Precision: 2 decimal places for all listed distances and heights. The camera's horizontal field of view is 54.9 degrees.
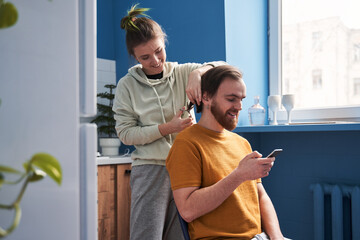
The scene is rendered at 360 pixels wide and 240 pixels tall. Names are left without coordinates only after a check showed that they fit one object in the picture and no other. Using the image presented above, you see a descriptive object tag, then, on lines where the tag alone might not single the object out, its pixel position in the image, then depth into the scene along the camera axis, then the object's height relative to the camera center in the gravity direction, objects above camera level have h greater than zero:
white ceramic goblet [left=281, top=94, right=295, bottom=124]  2.37 +0.11
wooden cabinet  2.84 -0.70
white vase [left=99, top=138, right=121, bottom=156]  3.25 -0.26
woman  1.59 +0.00
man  1.27 -0.21
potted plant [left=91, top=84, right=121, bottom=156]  3.26 -0.08
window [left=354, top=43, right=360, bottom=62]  2.33 +0.44
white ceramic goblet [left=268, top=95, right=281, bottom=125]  2.45 +0.11
